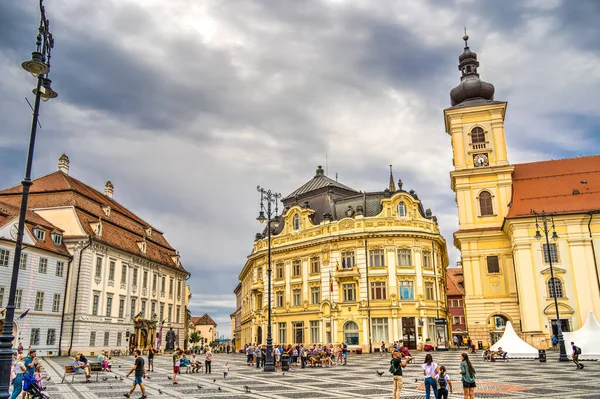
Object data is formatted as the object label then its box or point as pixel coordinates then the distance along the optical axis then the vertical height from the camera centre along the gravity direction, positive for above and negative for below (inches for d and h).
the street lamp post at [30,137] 400.5 +175.5
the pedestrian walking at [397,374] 566.3 -52.5
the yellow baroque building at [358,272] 1947.6 +228.3
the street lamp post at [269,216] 1127.0 +268.6
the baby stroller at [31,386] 567.2 -60.7
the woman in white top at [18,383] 541.0 -54.6
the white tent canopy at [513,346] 1386.6 -55.1
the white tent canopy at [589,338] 1283.2 -33.4
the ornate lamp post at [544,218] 1690.5 +363.9
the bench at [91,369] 850.2 -64.4
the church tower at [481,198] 1861.5 +501.9
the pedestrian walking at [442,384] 523.5 -59.0
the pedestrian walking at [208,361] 1114.9 -67.7
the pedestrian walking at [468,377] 522.9 -51.9
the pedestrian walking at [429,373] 538.6 -49.2
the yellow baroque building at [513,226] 1695.4 +356.0
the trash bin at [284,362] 1131.3 -73.9
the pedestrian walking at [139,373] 656.4 -55.5
